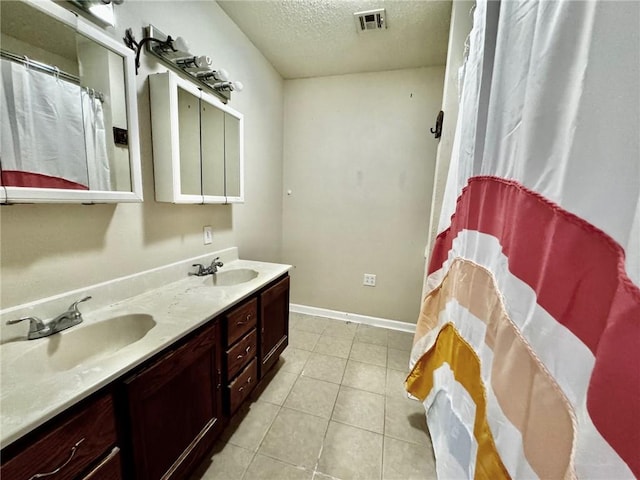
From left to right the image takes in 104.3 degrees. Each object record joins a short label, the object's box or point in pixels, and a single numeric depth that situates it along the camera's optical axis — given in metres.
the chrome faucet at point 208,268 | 1.60
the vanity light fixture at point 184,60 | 1.21
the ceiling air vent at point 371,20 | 1.67
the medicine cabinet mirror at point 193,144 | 1.28
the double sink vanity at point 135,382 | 0.59
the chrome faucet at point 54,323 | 0.86
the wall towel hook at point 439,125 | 1.75
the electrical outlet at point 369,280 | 2.65
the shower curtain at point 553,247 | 0.39
